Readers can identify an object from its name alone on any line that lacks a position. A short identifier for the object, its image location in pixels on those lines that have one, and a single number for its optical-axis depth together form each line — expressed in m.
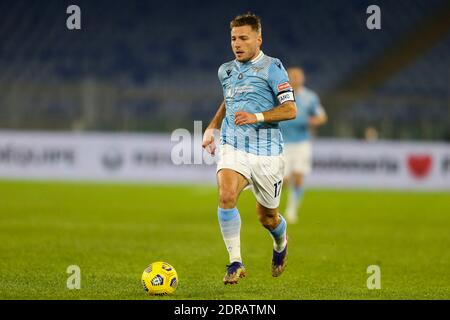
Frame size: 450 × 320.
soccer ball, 13.77
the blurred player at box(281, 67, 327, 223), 29.61
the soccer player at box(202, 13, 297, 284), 14.52
